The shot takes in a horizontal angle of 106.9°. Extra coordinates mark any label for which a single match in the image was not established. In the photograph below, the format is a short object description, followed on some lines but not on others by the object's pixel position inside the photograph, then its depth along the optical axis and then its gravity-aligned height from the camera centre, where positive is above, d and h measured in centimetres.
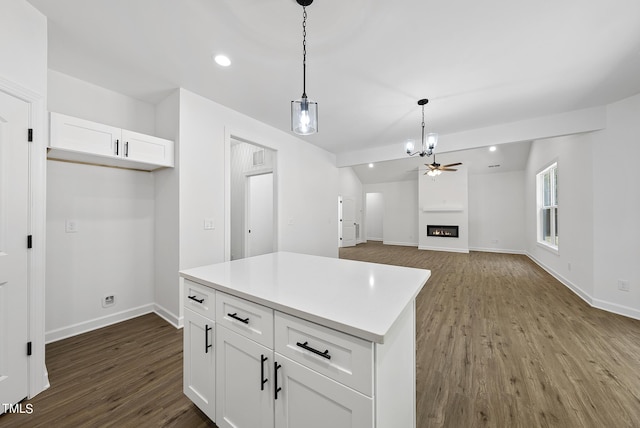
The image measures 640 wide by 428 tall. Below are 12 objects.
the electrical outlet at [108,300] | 263 -97
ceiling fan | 537 +107
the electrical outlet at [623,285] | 292 -88
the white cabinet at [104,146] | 198 +65
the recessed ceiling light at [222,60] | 221 +146
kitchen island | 79 -54
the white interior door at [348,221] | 902 -28
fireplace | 789 -58
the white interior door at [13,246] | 148 -21
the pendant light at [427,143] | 309 +108
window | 493 +17
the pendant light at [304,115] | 175 +76
